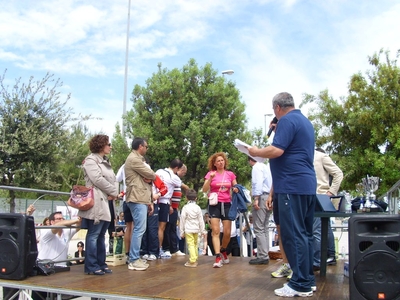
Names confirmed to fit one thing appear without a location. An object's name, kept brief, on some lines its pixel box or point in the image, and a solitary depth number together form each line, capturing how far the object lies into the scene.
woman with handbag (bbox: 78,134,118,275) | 5.31
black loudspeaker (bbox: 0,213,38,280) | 4.80
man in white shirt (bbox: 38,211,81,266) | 5.89
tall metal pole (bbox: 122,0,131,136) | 18.97
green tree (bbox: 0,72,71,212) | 14.95
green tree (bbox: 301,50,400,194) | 16.73
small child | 6.34
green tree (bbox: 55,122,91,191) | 16.50
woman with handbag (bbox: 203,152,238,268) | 6.35
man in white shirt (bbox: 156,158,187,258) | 7.27
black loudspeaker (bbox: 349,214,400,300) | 3.44
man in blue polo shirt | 3.90
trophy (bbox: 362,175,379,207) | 5.06
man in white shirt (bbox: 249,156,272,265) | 6.43
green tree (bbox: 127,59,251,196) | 17.75
